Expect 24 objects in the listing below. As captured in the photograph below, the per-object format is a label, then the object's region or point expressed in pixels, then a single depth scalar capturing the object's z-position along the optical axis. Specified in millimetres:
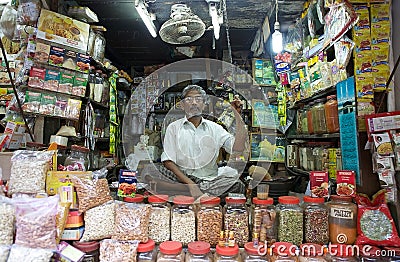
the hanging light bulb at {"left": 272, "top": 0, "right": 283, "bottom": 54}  2568
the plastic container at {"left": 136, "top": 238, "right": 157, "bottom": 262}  1346
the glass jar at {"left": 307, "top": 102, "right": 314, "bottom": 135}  3158
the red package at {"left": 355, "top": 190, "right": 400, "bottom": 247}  1368
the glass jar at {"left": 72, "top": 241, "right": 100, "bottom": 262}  1376
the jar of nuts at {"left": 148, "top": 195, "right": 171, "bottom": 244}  1448
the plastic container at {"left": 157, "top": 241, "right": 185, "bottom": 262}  1306
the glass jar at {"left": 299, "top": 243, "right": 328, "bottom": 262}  1362
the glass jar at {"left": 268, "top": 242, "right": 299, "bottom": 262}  1341
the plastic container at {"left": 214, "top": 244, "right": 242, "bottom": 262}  1292
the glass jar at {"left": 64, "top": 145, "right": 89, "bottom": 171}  1717
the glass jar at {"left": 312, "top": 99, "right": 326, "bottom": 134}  2828
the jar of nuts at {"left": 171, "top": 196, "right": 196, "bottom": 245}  1438
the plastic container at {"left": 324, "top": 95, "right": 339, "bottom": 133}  2525
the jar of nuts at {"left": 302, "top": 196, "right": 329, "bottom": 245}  1418
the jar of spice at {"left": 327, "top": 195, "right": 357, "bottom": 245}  1405
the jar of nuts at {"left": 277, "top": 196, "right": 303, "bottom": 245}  1416
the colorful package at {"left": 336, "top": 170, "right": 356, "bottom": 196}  1450
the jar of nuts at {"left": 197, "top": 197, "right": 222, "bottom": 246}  1439
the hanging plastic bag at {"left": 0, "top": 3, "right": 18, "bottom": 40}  2506
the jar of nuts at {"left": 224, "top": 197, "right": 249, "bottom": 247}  1438
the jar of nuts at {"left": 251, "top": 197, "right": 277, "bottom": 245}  1415
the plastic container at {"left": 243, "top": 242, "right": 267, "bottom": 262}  1326
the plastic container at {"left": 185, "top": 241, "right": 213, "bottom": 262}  1313
